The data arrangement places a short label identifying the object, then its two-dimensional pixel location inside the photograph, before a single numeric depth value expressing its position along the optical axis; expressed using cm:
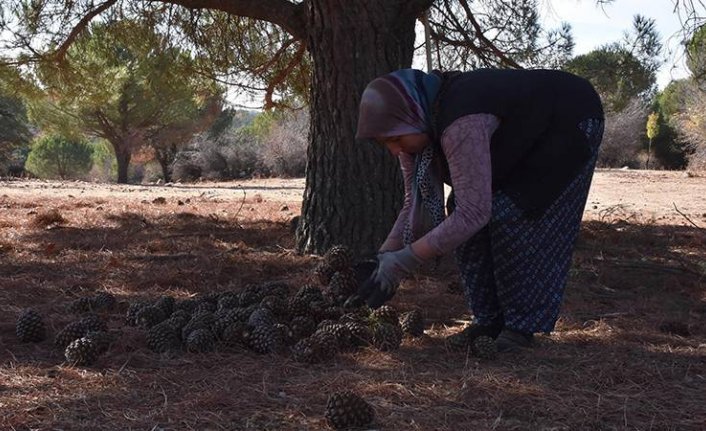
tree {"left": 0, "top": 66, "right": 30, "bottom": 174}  2781
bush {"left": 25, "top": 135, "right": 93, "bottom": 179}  3919
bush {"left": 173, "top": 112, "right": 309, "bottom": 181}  2481
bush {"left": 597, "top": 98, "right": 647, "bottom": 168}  2858
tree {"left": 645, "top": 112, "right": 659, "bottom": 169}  2814
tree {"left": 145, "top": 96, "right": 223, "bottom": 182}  2847
